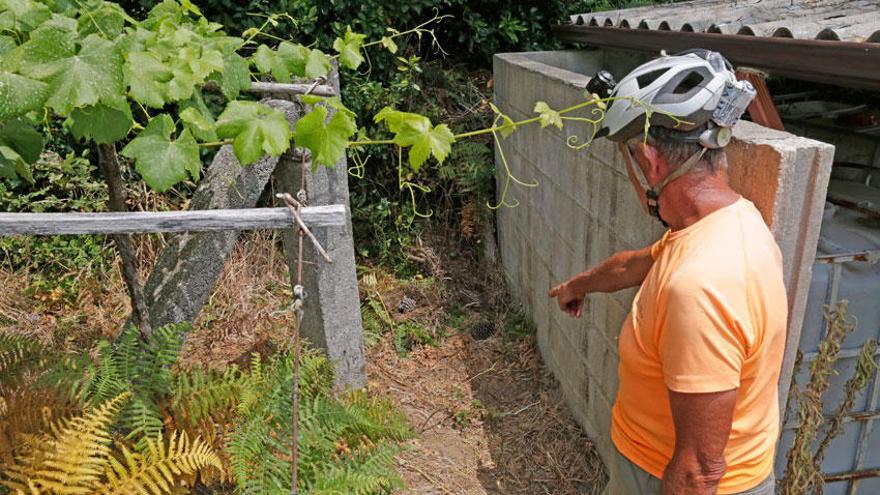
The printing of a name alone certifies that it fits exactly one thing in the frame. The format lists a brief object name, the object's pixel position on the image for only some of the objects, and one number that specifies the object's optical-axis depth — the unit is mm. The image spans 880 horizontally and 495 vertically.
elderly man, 1616
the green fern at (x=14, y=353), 3109
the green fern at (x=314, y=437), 2770
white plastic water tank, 2365
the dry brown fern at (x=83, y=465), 2369
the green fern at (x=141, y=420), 2821
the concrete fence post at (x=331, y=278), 3590
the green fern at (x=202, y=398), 3055
